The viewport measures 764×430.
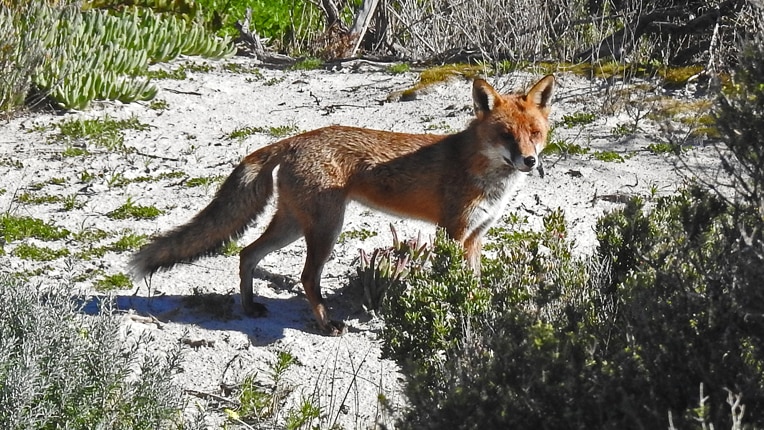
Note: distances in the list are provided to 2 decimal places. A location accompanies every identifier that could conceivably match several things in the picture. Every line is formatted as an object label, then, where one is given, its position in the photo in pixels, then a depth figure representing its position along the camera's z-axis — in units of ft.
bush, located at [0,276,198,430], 27.37
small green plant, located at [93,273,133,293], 44.29
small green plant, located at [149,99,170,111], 71.26
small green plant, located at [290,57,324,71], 85.05
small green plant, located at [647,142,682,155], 58.29
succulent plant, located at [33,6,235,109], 67.97
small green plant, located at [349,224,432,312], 42.96
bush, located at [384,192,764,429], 22.85
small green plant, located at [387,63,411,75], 80.84
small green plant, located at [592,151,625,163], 58.65
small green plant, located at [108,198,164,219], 52.26
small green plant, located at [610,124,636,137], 62.39
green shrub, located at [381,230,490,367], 31.42
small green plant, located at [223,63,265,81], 82.08
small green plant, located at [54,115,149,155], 62.64
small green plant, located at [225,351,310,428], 34.53
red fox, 41.78
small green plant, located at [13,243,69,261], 46.39
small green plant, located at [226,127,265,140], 64.75
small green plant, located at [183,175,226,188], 56.39
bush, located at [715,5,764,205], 22.70
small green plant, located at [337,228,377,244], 50.49
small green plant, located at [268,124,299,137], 64.90
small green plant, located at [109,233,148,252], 48.26
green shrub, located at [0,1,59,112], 65.72
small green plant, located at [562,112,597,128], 65.10
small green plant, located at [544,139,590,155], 59.82
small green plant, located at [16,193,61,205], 53.31
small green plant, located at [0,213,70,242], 48.55
